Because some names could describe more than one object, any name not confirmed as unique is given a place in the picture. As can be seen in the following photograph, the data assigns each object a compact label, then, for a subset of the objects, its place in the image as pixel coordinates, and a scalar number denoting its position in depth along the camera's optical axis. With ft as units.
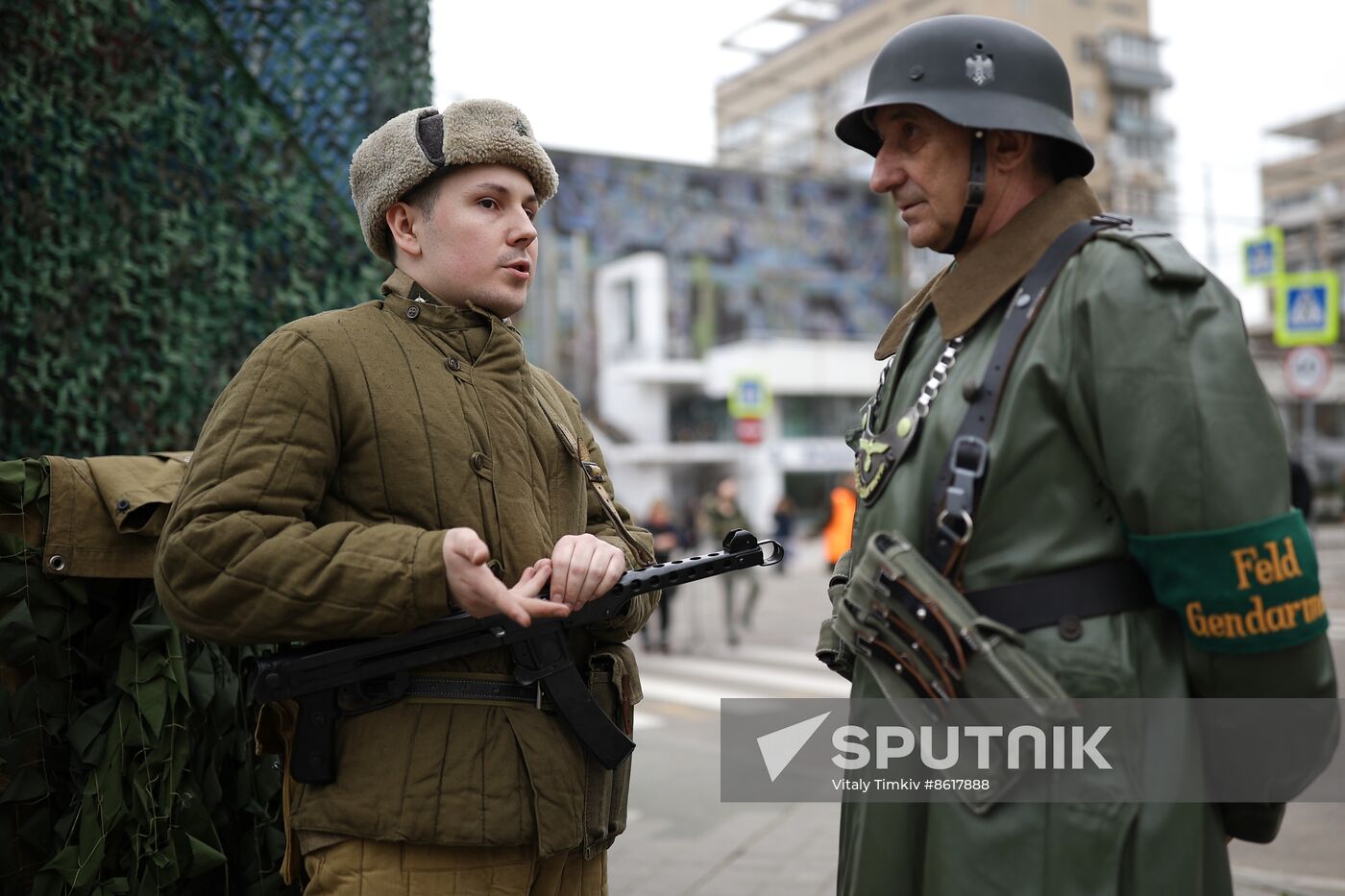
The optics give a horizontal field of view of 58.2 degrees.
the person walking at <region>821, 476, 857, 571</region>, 47.29
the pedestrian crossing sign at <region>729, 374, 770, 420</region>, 60.39
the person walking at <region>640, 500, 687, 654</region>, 38.86
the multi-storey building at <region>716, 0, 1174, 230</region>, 164.66
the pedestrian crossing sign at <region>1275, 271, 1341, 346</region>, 50.21
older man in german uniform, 5.20
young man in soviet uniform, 6.08
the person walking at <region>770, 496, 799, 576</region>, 68.90
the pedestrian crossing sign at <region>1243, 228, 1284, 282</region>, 55.77
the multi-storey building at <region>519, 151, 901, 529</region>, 124.57
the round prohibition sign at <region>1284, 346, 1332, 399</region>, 47.24
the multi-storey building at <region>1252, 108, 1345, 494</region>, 225.97
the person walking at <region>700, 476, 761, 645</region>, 41.60
